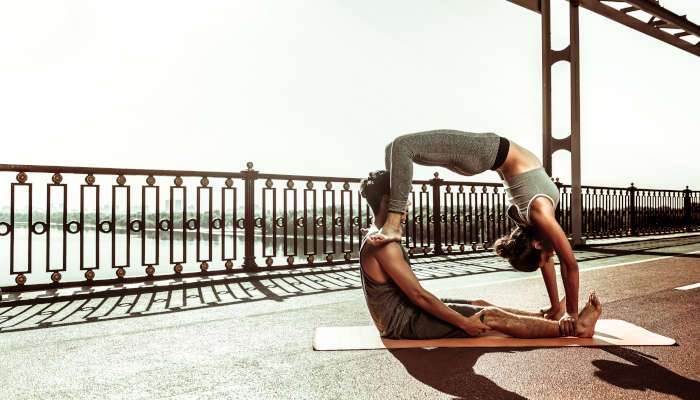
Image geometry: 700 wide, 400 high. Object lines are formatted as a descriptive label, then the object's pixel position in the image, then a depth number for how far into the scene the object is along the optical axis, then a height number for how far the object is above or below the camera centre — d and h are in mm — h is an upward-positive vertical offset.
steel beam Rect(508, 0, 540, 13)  9762 +4489
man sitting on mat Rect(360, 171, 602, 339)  2639 -666
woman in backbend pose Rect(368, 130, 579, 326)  2715 +118
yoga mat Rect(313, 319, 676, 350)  2598 -825
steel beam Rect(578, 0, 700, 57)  10734 +4854
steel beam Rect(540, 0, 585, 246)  9906 +2210
